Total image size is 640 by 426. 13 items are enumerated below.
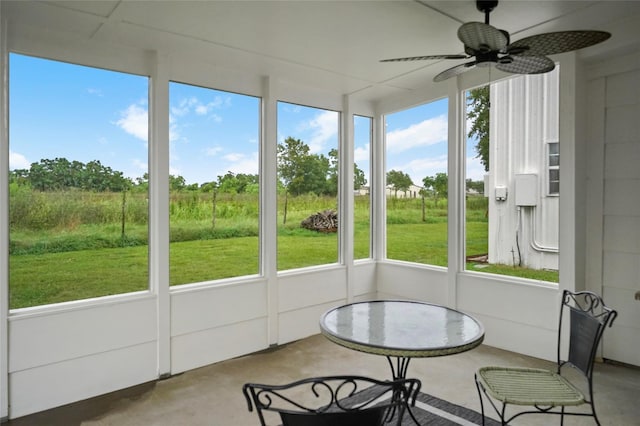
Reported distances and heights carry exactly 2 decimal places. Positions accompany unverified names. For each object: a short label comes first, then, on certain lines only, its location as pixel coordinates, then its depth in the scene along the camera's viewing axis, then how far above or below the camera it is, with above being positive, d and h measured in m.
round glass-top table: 2.11 -0.68
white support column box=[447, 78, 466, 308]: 4.27 +0.27
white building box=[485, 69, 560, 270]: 3.73 +0.38
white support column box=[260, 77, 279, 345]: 4.06 +0.13
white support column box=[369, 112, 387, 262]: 5.18 +0.20
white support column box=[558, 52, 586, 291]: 3.40 +0.22
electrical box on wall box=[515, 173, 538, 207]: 3.86 +0.22
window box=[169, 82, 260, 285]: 3.63 +0.25
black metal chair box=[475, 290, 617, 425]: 2.03 -0.91
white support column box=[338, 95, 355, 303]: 4.81 +0.23
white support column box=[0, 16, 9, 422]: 2.69 -0.13
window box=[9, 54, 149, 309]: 2.94 +0.22
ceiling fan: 2.08 +0.91
